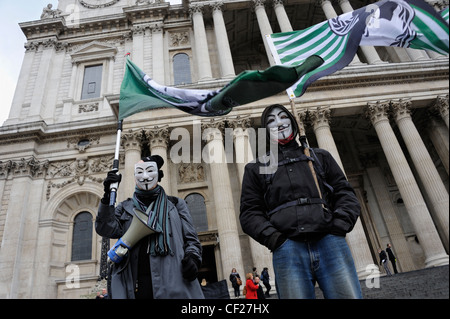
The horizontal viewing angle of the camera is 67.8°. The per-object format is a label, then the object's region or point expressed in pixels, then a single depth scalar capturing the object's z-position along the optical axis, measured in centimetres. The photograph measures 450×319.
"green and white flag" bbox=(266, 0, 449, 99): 434
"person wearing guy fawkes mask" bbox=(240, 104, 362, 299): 300
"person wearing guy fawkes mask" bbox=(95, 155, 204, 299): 345
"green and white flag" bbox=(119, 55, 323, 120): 398
